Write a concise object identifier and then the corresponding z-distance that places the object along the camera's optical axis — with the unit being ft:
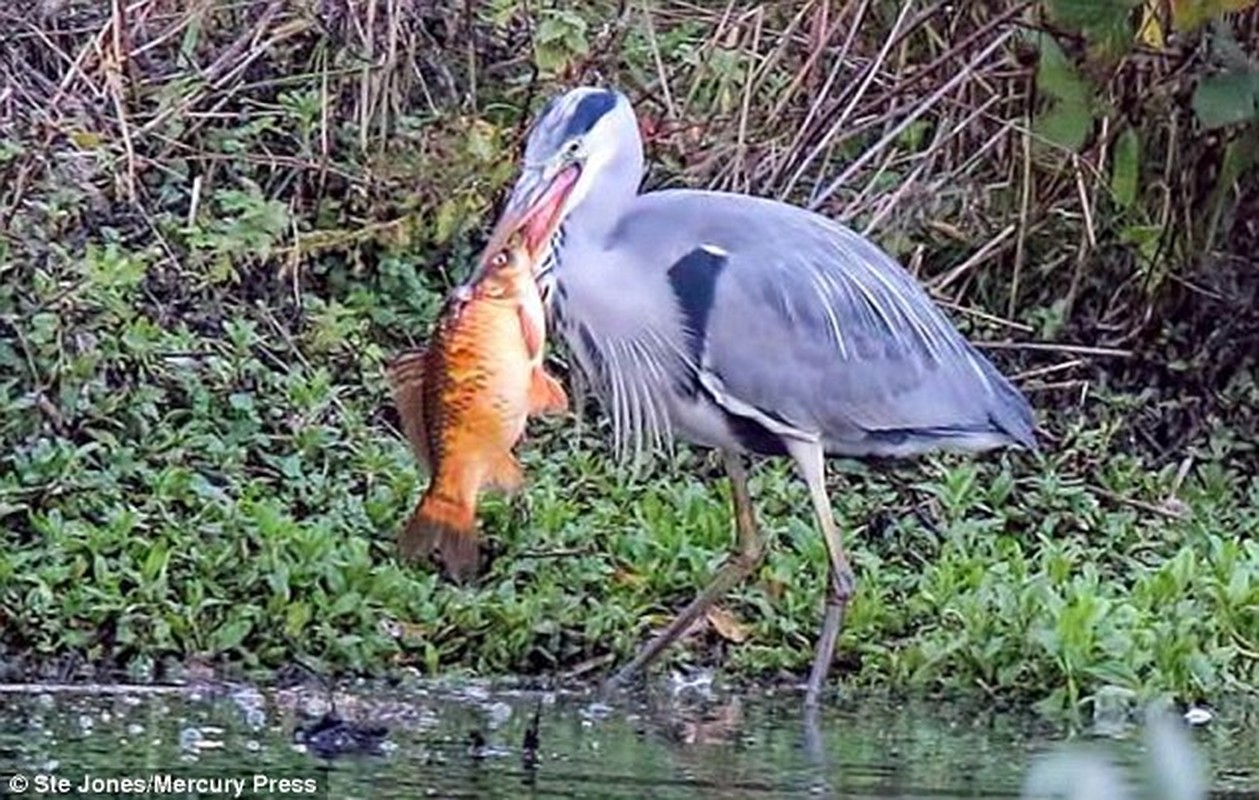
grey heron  33.94
